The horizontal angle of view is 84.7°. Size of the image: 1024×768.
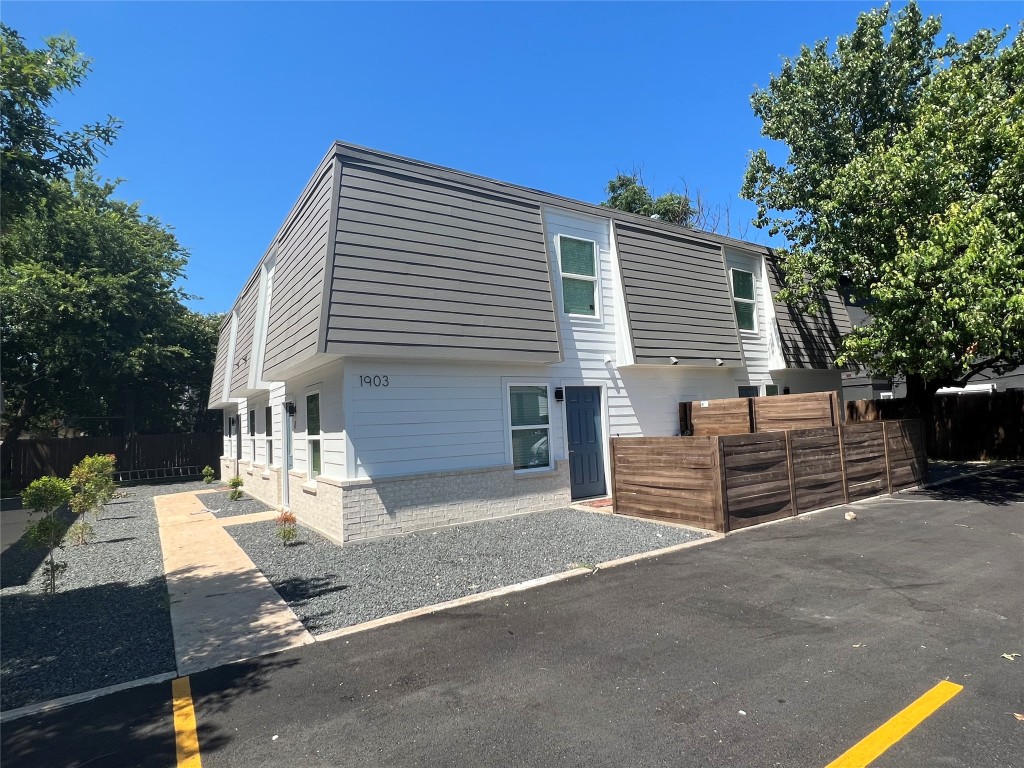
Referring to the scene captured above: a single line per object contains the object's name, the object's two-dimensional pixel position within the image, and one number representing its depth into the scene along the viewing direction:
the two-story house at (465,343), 8.24
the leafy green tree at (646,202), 27.94
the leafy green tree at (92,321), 19.25
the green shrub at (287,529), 8.30
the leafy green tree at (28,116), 5.53
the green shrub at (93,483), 10.06
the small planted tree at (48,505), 6.41
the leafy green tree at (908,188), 9.42
